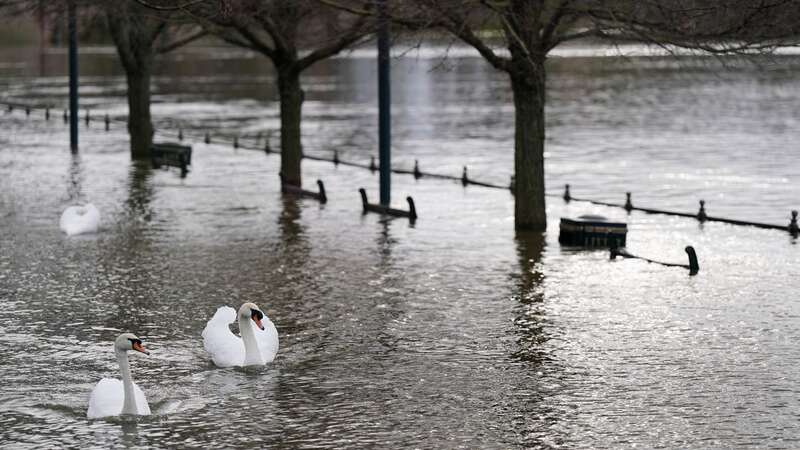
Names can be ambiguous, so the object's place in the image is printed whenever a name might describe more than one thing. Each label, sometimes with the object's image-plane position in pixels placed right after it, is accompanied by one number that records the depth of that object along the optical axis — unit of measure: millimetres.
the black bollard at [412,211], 32375
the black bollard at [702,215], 32219
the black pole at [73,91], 48422
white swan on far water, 29891
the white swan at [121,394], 16000
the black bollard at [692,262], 25203
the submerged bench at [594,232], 28062
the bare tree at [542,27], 27250
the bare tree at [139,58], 44219
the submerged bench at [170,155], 43219
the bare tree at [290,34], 32250
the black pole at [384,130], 32594
